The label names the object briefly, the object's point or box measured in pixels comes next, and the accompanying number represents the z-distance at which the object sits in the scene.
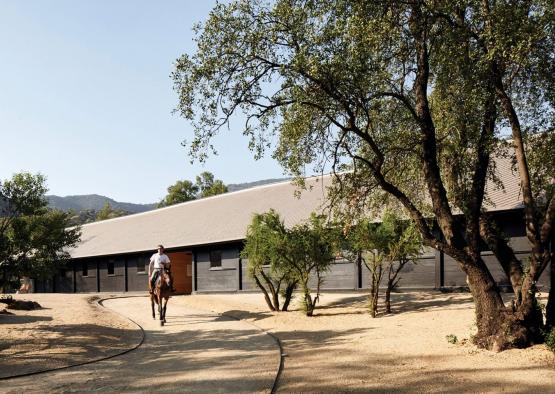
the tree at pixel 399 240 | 15.24
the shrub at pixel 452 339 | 11.14
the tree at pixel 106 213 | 93.16
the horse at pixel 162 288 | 15.85
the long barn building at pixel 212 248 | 20.52
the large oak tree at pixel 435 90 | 10.28
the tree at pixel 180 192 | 76.44
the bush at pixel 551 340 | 9.66
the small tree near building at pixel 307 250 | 16.38
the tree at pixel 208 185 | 72.56
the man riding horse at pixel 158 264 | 16.09
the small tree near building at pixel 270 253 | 16.72
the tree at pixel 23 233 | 12.86
